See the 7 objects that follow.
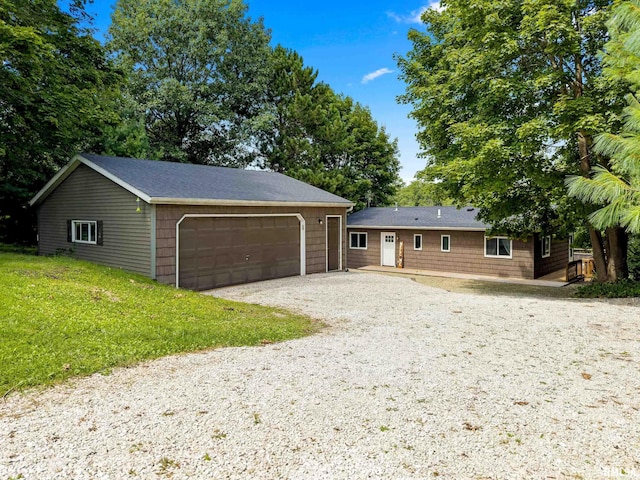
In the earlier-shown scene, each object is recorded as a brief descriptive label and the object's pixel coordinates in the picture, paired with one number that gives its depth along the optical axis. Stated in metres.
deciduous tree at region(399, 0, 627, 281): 11.02
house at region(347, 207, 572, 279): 18.06
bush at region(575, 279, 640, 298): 11.91
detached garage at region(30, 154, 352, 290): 11.78
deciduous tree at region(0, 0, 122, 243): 12.82
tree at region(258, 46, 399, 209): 27.03
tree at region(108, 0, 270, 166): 25.47
